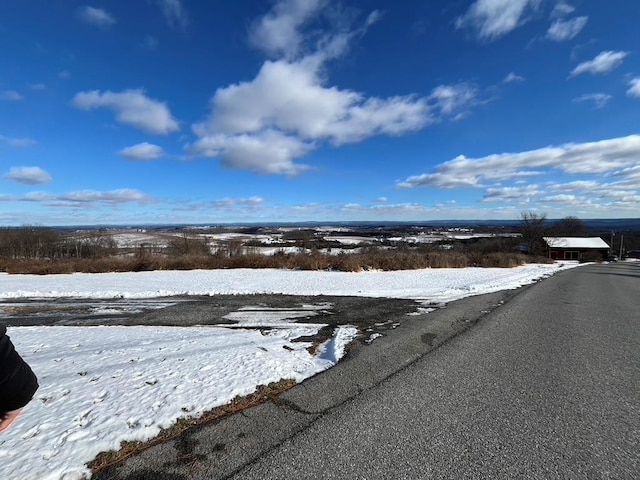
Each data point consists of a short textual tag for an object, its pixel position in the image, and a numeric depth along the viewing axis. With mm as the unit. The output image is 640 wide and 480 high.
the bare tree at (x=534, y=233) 81000
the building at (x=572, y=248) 78625
